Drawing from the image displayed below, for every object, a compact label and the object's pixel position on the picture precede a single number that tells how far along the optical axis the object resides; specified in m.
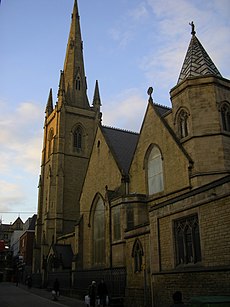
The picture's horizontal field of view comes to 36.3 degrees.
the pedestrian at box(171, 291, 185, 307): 8.54
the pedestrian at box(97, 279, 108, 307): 18.02
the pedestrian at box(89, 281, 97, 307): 16.87
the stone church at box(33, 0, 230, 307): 12.84
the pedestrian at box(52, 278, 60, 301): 23.66
